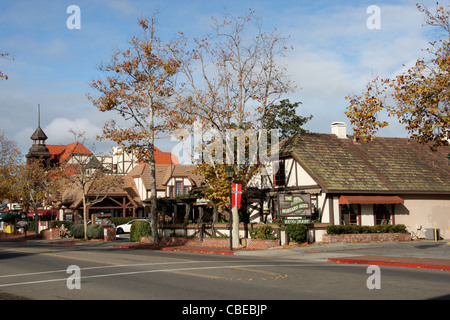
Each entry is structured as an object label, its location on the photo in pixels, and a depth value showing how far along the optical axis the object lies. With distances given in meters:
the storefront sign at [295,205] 29.05
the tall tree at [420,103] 18.80
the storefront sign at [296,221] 28.95
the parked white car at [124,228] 54.06
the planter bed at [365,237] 29.09
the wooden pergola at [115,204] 58.47
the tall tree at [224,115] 28.59
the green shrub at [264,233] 28.48
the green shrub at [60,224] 53.56
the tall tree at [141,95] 32.25
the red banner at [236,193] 27.66
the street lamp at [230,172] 26.20
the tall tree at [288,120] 63.94
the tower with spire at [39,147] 90.25
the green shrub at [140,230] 37.50
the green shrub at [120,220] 58.00
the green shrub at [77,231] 46.00
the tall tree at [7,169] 54.09
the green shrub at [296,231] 28.38
